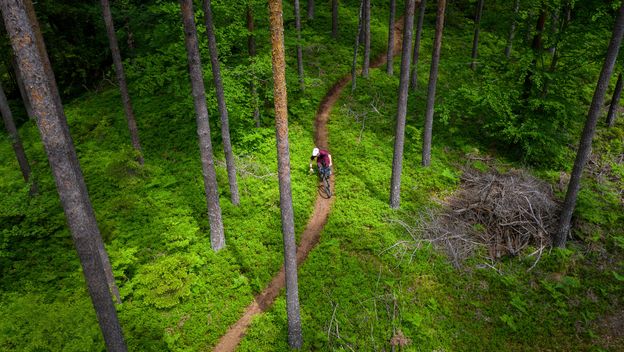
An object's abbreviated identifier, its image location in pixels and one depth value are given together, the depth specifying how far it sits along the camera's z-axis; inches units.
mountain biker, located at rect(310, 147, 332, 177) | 614.5
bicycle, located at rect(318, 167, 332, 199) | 617.0
